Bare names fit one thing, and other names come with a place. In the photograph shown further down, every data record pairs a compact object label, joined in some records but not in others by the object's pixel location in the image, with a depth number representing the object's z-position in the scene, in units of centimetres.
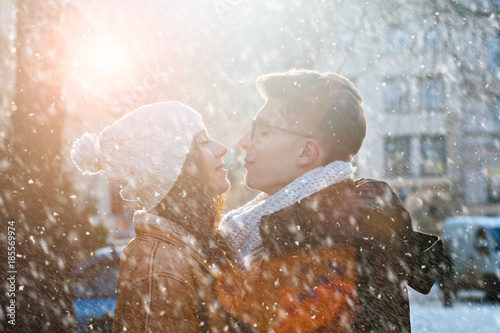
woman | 210
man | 201
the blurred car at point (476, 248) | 886
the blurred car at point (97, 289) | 600
